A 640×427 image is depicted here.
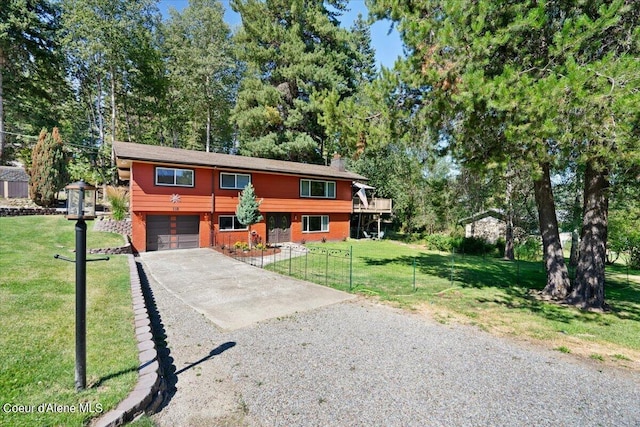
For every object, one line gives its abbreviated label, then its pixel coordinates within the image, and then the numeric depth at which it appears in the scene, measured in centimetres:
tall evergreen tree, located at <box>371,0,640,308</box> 550
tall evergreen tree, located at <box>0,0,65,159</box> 2028
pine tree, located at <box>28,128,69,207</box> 1758
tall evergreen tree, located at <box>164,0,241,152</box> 2648
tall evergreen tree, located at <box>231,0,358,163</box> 2573
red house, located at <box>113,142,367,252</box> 1453
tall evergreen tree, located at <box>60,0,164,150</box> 2117
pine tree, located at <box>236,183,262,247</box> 1548
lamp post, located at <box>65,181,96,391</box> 312
